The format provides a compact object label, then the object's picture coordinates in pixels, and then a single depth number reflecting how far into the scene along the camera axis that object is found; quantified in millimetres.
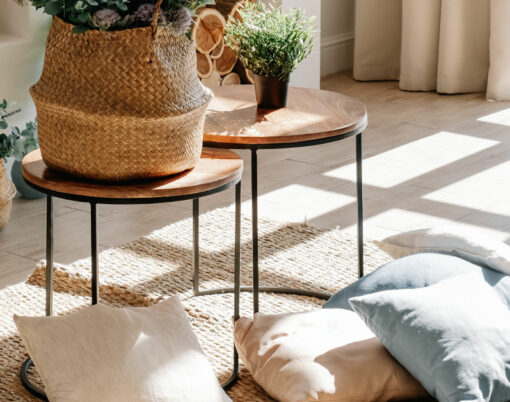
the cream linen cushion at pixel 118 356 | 3203
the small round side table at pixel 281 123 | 3490
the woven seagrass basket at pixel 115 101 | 3095
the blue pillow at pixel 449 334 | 3166
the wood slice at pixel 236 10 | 5962
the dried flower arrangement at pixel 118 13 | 3057
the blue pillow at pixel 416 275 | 3490
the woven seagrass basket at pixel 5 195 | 4592
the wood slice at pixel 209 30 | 6001
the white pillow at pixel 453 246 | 3552
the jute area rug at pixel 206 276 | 3730
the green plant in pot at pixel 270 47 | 3704
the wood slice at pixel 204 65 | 6086
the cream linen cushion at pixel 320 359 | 3259
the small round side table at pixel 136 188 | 3109
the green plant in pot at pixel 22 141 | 4635
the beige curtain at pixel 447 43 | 7017
